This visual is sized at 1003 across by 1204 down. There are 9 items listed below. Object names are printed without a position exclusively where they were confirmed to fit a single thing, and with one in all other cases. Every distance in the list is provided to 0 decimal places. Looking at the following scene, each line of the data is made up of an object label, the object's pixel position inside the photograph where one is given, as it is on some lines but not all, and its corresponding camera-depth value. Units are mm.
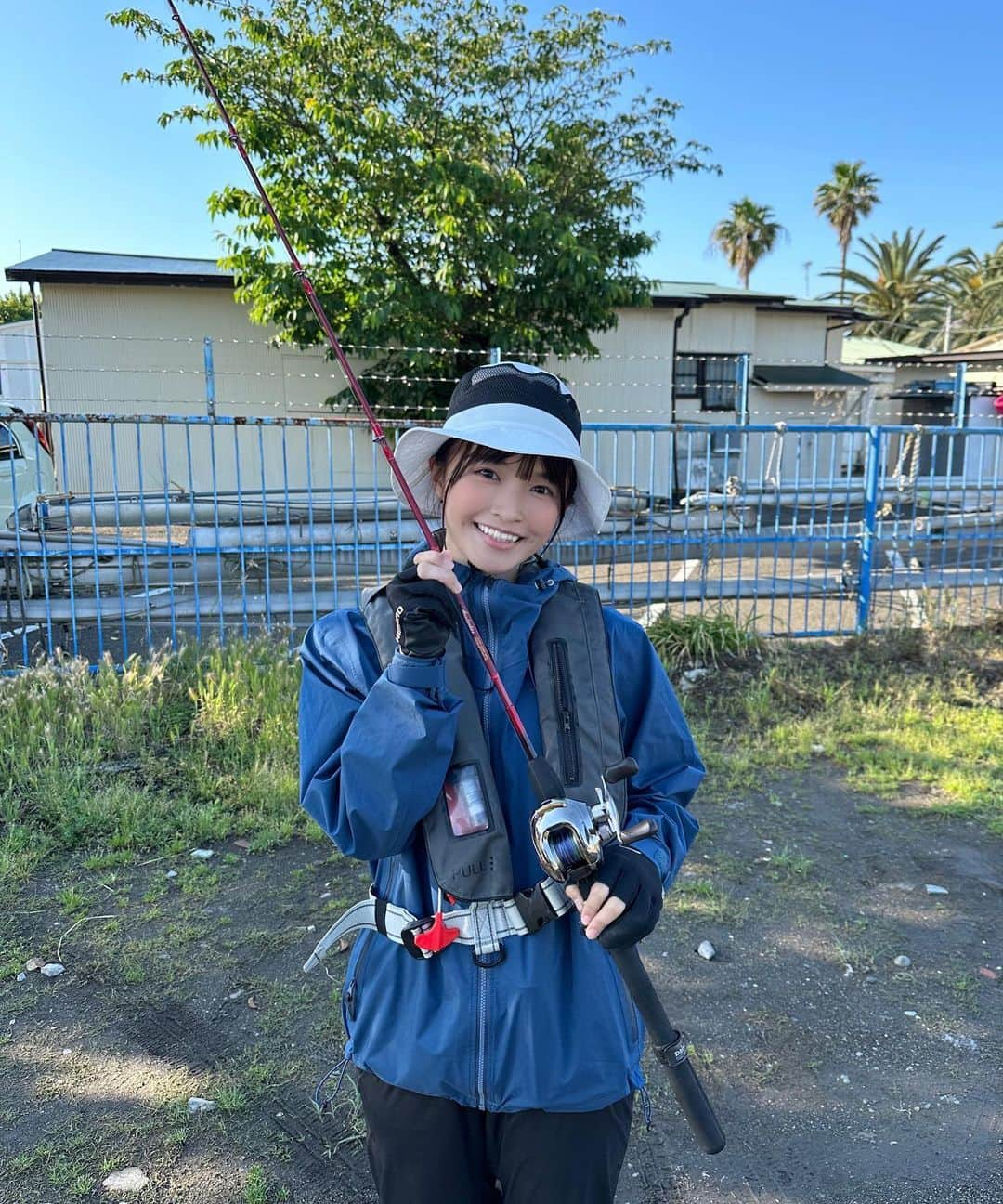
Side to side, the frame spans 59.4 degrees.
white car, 9516
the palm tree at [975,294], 38031
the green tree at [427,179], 13195
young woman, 1447
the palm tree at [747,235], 40000
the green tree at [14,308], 35938
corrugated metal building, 16172
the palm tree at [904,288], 42281
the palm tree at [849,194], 47531
